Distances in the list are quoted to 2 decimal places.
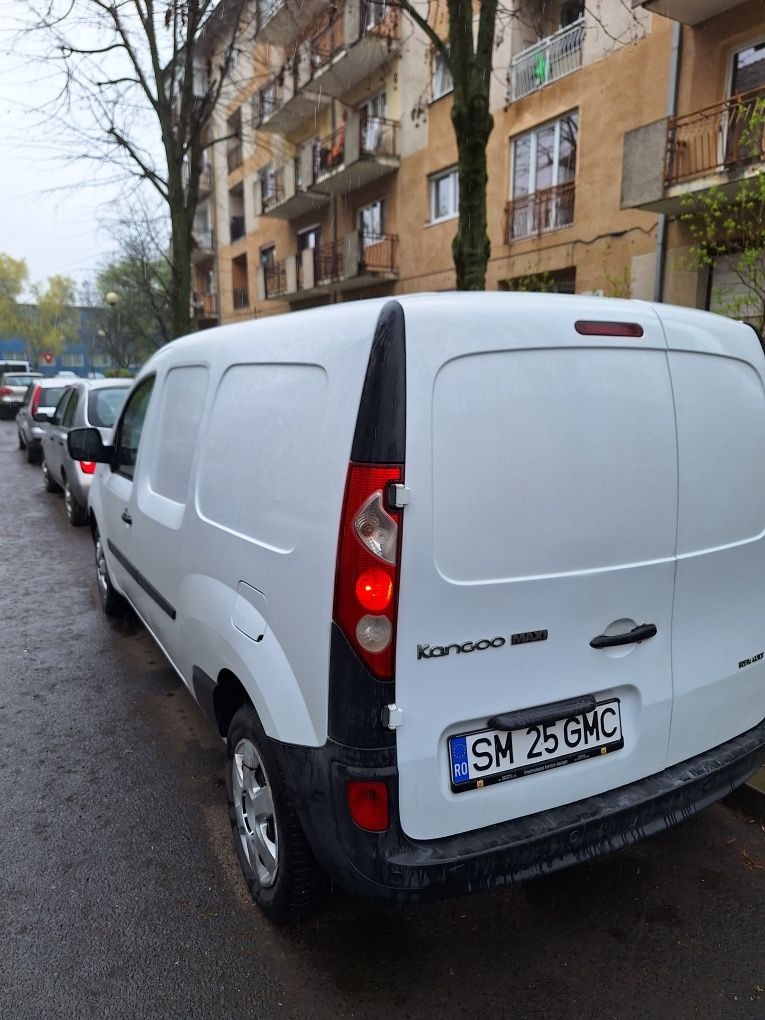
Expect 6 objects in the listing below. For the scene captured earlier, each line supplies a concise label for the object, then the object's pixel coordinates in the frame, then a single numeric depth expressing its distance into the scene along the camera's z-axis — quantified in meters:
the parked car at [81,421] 8.12
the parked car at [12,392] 29.39
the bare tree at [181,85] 11.21
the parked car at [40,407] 13.64
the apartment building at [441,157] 11.41
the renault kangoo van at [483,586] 1.75
